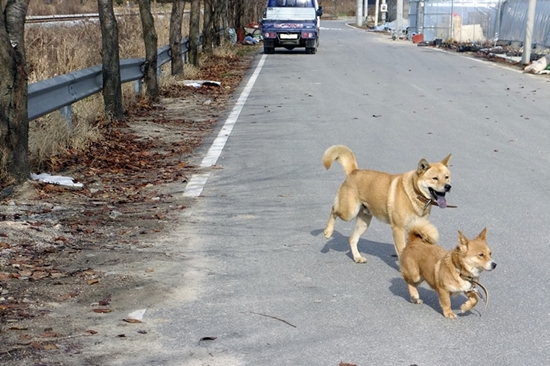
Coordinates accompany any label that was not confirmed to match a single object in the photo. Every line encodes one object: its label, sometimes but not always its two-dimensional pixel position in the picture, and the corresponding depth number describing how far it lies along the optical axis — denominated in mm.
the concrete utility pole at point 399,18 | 49684
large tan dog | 6156
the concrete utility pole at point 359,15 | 82038
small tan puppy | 5191
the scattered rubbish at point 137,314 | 5363
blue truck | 35000
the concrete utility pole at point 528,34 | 26000
